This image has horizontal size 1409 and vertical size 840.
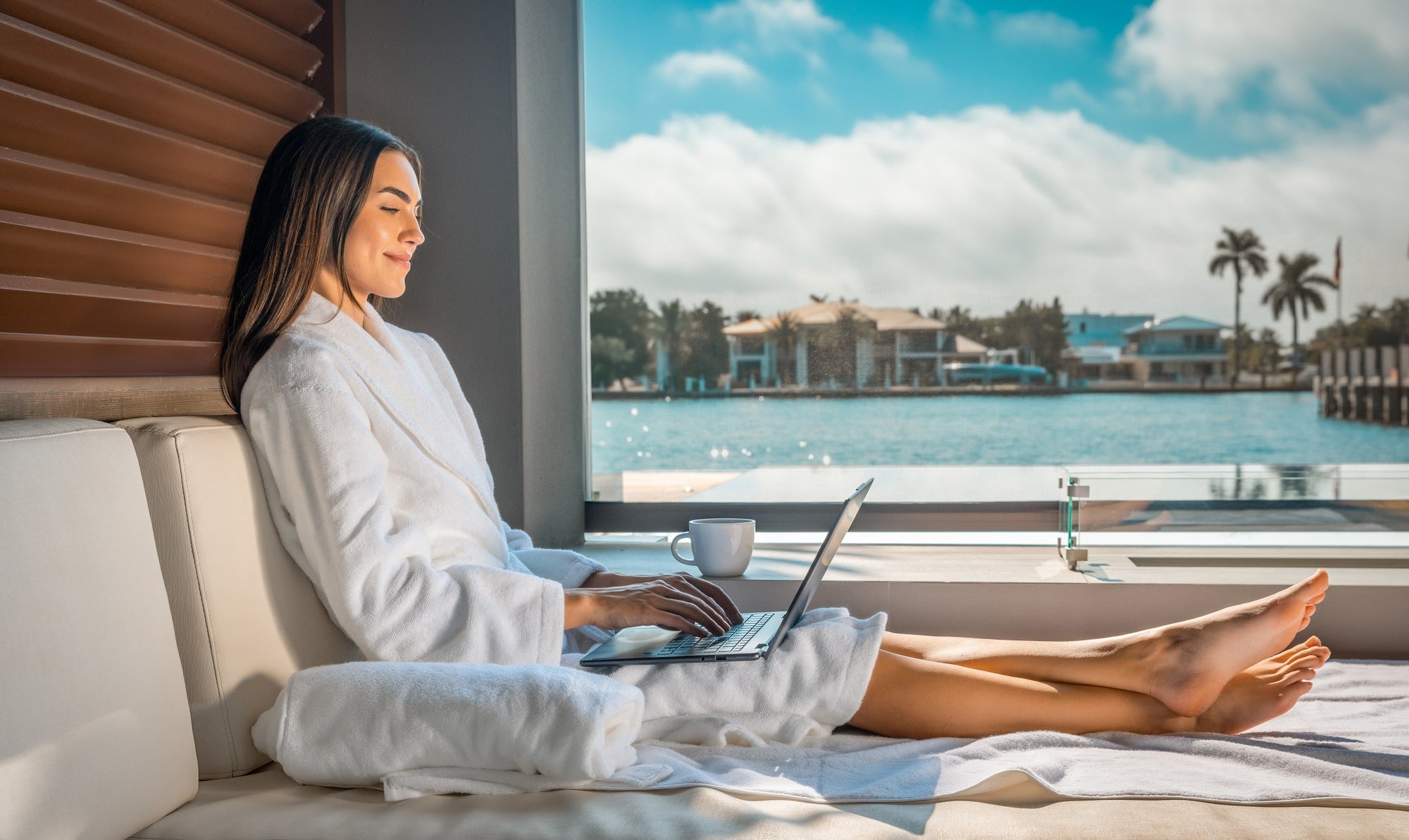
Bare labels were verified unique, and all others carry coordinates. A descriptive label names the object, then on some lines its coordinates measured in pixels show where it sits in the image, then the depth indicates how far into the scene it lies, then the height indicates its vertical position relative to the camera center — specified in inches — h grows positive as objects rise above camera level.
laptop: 60.6 -15.7
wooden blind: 61.3 +14.1
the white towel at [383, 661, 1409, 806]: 49.6 -19.8
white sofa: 41.6 -14.1
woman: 56.0 -11.0
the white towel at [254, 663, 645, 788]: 48.3 -15.9
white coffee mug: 87.2 -13.7
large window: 102.5 +13.5
